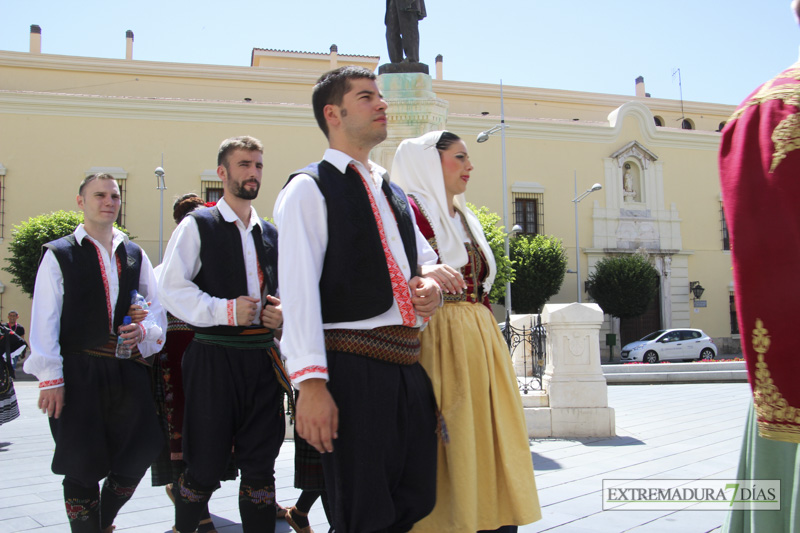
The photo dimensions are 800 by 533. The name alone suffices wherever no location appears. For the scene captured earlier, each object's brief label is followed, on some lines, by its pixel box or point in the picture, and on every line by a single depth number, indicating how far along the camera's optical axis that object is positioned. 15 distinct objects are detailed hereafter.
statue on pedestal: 7.77
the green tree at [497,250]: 16.17
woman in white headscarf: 2.72
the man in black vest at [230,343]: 3.07
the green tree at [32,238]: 21.41
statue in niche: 29.04
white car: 23.23
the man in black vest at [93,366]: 3.24
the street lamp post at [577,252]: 26.41
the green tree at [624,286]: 26.19
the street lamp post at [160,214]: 23.46
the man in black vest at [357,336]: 2.12
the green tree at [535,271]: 25.50
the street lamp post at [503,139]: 19.10
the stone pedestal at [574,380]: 6.96
